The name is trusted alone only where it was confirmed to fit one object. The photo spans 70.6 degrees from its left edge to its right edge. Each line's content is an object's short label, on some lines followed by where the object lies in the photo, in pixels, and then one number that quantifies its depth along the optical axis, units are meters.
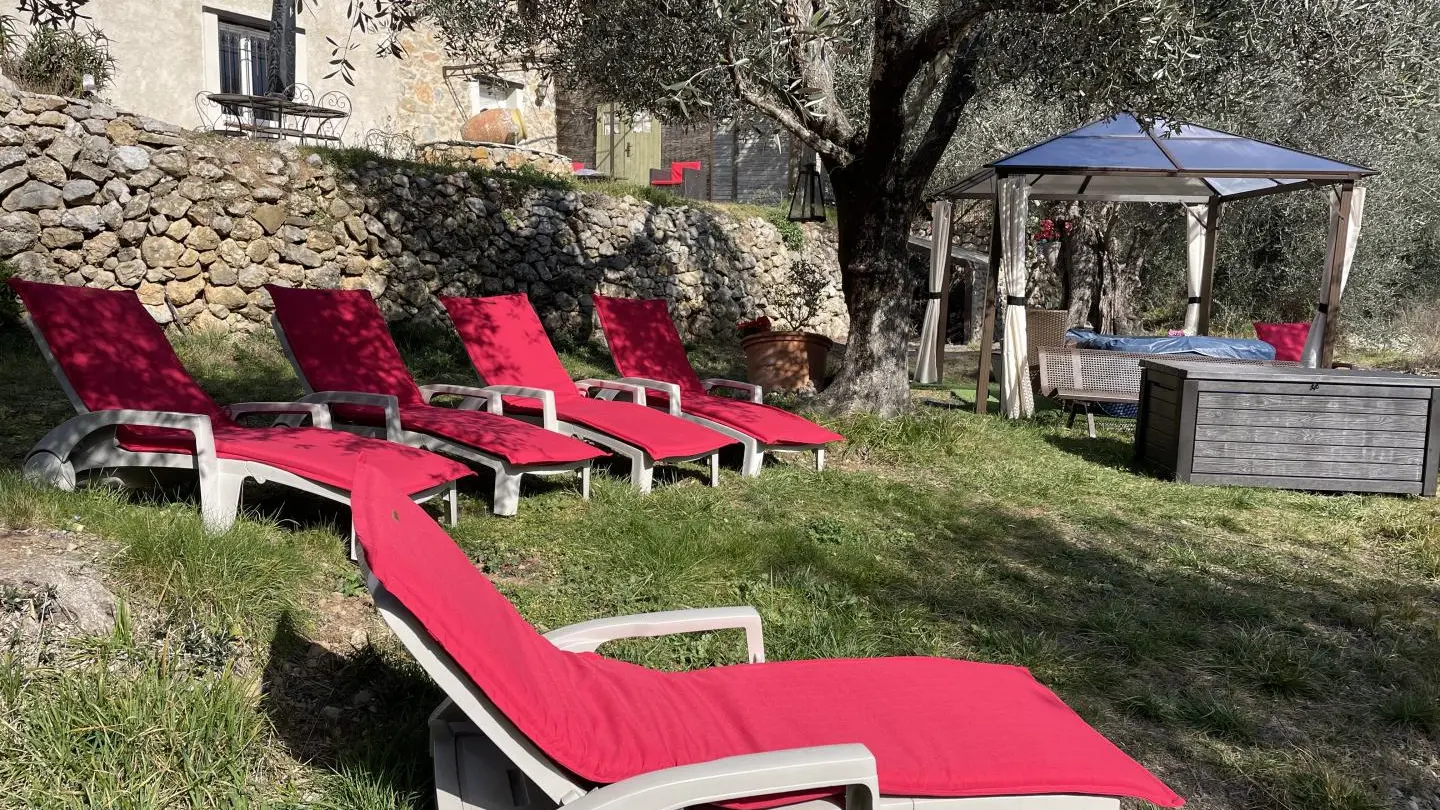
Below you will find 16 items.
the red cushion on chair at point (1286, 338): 10.64
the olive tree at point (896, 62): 5.73
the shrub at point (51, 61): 9.40
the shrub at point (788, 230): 14.81
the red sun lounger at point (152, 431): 3.81
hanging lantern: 10.34
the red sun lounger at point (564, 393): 5.41
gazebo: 8.69
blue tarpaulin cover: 9.20
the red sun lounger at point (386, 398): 4.76
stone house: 11.38
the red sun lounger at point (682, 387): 6.11
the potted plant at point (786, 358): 9.85
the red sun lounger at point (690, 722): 1.72
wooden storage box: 6.26
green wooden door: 16.41
